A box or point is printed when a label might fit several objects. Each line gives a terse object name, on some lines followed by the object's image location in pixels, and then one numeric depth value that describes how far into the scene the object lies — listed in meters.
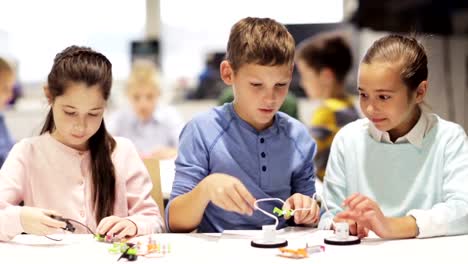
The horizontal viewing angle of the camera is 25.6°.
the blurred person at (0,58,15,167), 4.36
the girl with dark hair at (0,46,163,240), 2.00
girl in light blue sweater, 1.93
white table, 1.71
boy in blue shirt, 1.95
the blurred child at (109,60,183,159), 4.85
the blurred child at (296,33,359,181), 3.99
